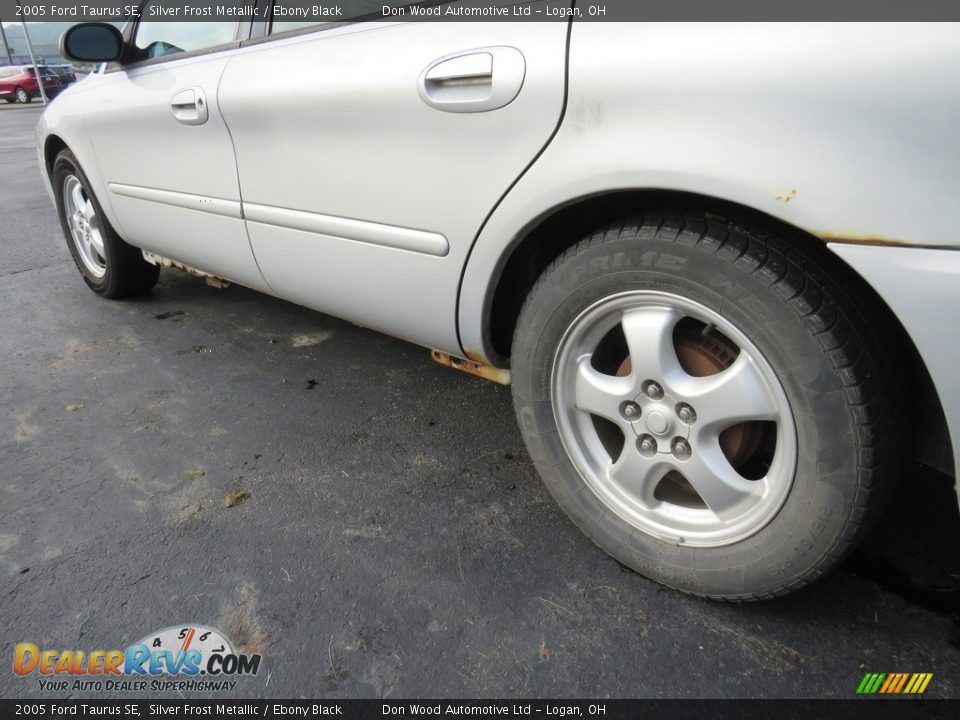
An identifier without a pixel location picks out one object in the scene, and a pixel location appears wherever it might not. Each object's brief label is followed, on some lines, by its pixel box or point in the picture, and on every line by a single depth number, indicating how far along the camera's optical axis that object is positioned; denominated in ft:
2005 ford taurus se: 3.79
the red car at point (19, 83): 87.35
